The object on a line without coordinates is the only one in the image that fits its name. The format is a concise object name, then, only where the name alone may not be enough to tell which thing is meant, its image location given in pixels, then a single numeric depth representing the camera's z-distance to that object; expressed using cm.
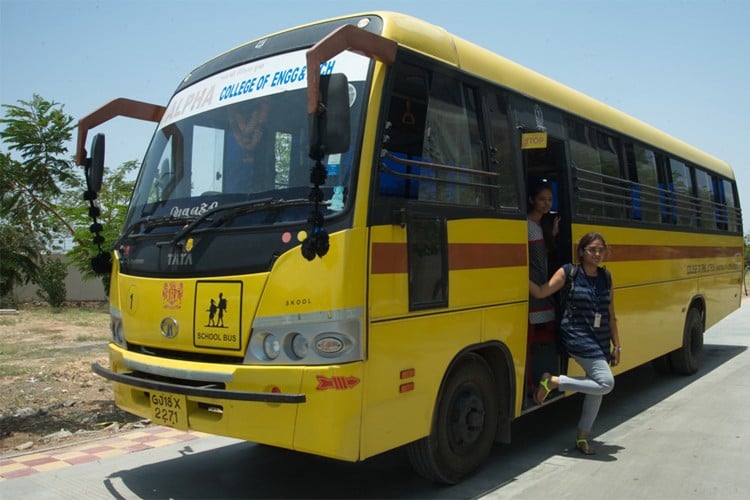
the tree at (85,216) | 1702
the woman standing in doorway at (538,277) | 561
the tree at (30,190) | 1875
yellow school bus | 372
